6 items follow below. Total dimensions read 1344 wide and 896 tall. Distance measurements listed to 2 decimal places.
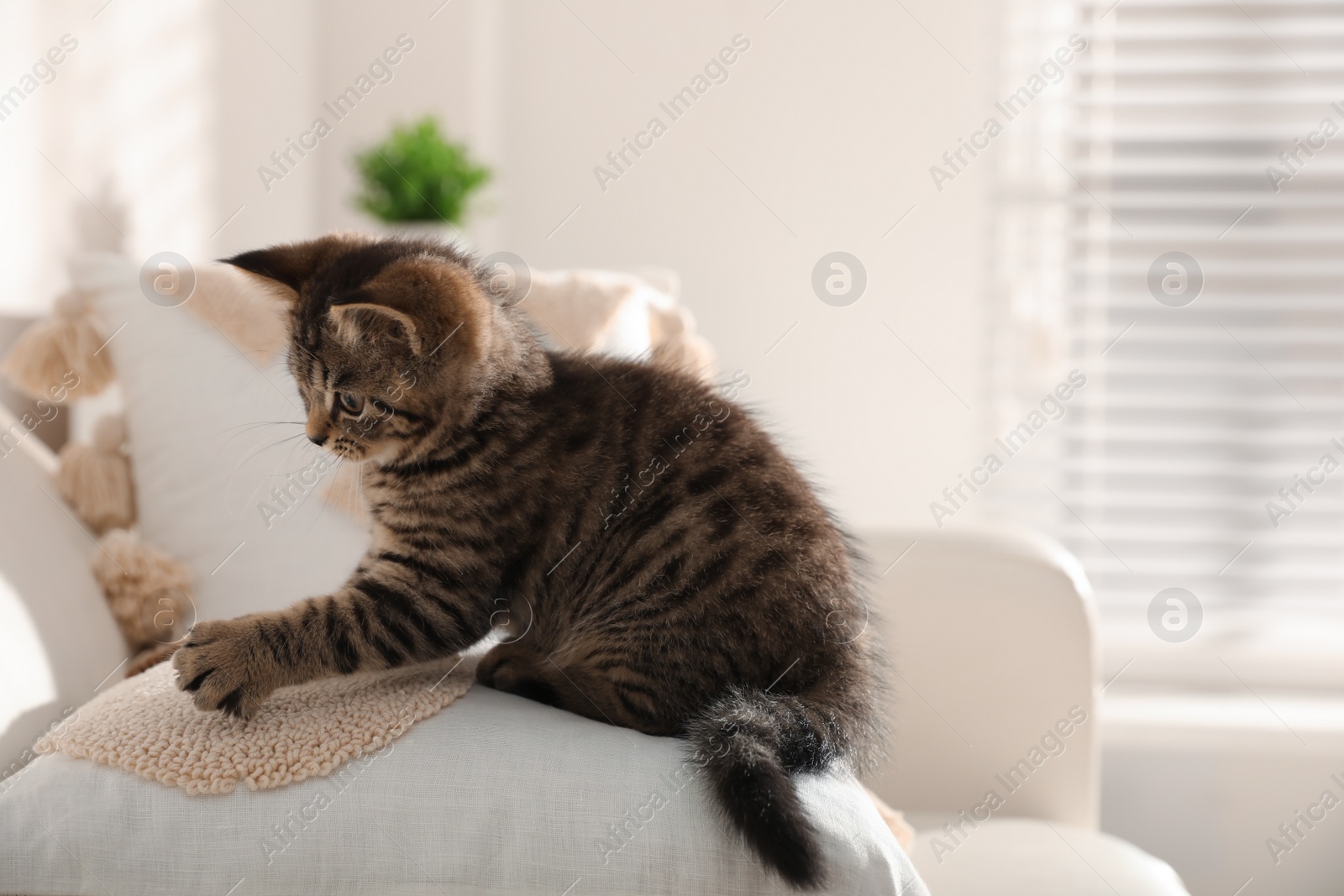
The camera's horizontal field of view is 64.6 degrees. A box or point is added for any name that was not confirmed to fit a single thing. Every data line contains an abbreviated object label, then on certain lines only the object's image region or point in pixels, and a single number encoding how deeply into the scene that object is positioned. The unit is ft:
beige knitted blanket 3.07
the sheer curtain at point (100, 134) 5.42
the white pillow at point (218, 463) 4.78
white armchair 5.36
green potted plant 7.33
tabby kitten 3.31
